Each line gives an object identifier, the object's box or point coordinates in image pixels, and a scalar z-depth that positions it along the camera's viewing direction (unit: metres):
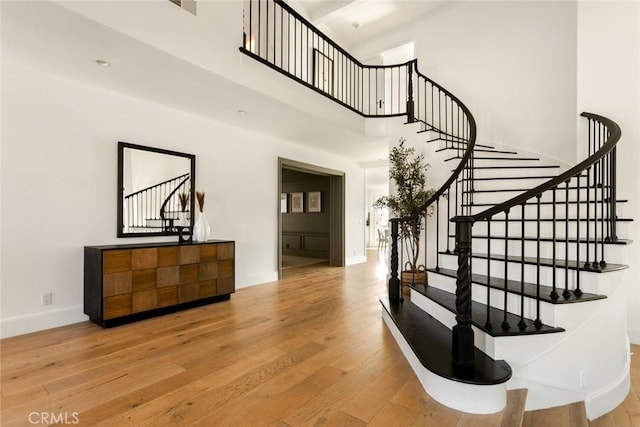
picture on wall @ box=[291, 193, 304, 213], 8.83
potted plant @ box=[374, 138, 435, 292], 4.08
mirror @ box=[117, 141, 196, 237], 3.73
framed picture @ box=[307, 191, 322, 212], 8.35
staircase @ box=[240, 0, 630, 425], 1.96
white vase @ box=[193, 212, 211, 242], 4.18
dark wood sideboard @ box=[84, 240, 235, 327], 3.15
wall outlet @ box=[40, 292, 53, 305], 3.15
